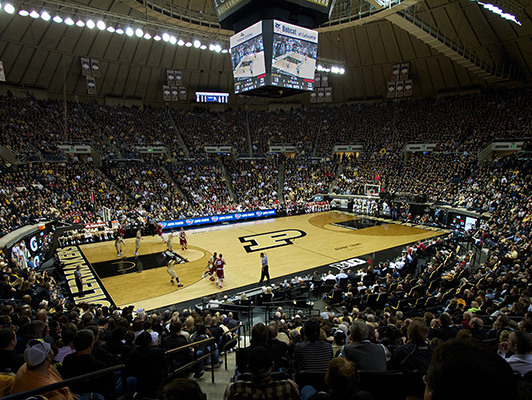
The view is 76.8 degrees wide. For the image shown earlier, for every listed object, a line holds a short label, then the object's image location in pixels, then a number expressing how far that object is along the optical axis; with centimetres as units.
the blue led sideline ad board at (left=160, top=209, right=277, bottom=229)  2772
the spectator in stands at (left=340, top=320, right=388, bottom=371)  375
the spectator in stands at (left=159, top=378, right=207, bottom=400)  194
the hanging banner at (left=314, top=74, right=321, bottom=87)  4079
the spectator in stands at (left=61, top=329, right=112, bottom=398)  381
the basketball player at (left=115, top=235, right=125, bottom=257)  1990
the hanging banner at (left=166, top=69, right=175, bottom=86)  3938
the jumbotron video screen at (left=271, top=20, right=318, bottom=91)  1177
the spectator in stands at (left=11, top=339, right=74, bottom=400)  308
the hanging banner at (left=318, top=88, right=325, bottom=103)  4209
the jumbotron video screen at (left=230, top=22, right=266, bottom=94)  1185
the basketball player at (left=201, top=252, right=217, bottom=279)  1574
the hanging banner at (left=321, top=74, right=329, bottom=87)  4109
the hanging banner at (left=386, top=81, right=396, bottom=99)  3900
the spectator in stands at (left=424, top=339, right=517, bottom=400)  129
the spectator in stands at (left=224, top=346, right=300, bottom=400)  282
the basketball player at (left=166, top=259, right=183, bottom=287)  1533
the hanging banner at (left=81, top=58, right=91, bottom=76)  3217
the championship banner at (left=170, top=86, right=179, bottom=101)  4009
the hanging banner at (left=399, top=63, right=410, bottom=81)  3734
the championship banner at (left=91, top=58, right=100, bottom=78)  3244
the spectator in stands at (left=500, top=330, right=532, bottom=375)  362
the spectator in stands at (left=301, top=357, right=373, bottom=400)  251
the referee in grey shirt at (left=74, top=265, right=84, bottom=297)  1416
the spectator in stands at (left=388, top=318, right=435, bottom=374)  377
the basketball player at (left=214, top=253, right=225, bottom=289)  1520
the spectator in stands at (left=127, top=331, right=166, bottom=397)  416
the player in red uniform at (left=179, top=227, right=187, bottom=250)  2145
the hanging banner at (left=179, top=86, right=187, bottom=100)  4054
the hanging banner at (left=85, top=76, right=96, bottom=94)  3531
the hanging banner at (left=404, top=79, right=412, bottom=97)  3833
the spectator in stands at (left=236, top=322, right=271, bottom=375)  451
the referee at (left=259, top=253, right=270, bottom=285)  1516
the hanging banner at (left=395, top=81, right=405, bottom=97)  3850
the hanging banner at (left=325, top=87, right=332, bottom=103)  4217
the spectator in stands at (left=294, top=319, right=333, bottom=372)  423
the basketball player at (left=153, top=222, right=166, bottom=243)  2364
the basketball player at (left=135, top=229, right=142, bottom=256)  1969
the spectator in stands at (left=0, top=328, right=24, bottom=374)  382
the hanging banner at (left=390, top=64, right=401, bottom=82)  3772
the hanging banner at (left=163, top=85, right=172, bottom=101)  3991
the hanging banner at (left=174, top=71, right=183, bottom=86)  3970
